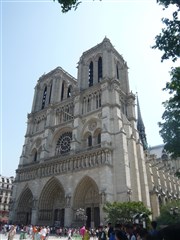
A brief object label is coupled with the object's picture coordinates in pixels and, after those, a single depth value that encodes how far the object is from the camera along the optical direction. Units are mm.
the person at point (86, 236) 10875
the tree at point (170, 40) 9000
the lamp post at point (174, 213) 18684
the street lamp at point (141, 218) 15438
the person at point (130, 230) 7939
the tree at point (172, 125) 11969
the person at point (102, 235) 10211
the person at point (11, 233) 13833
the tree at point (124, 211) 19516
